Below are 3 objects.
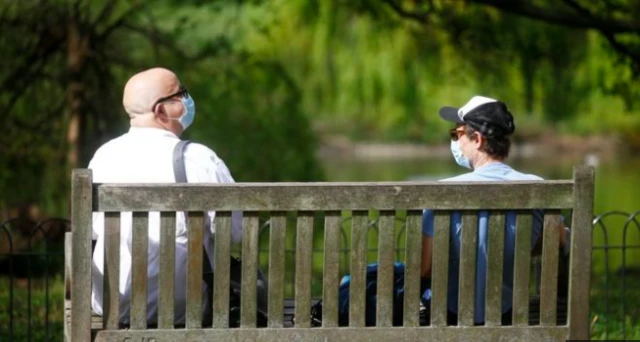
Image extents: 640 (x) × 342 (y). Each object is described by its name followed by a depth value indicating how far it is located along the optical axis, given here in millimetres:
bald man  7785
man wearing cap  7902
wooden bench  7402
